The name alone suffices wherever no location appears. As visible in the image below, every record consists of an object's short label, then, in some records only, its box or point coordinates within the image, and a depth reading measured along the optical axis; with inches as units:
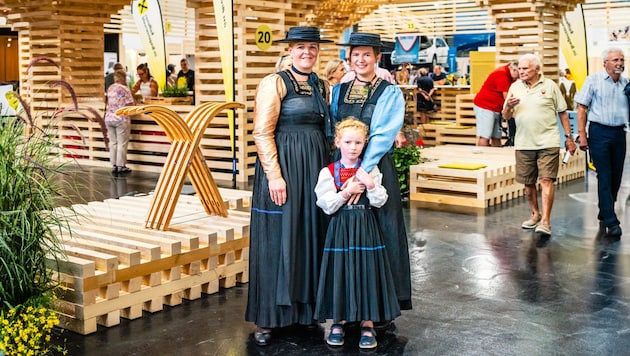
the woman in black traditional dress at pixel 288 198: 178.9
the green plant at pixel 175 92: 491.5
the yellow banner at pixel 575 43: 530.3
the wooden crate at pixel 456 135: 586.6
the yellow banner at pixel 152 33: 491.8
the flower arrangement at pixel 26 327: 151.1
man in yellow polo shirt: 292.8
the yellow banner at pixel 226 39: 395.9
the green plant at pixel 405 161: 380.8
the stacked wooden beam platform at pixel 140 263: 189.0
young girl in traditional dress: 172.6
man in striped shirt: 292.2
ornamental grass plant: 154.0
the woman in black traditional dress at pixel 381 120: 176.9
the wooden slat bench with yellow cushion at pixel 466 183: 360.5
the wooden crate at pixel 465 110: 583.5
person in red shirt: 450.3
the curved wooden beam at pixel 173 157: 227.1
